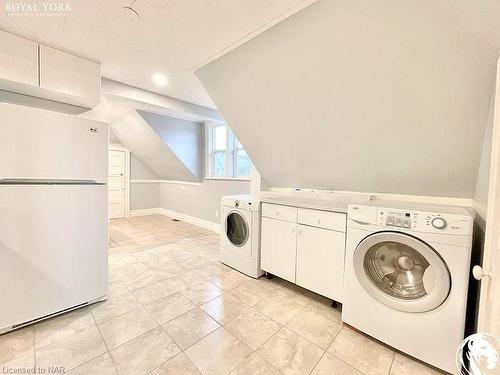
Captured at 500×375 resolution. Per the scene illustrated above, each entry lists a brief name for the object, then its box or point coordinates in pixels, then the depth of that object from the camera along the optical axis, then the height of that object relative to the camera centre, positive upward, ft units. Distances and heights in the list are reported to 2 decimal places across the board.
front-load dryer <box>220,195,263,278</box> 7.99 -2.32
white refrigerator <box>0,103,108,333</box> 4.81 -1.08
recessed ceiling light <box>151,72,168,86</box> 8.48 +3.90
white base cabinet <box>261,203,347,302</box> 6.03 -2.16
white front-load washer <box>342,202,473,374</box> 4.12 -2.12
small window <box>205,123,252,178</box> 13.46 +1.37
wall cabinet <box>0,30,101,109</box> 5.90 +2.92
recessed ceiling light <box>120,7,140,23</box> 4.96 +3.79
